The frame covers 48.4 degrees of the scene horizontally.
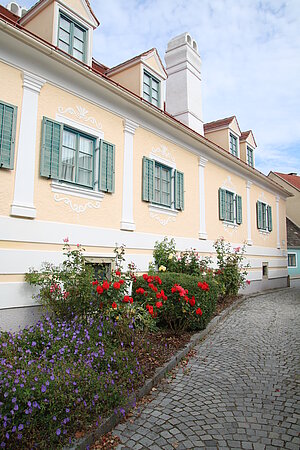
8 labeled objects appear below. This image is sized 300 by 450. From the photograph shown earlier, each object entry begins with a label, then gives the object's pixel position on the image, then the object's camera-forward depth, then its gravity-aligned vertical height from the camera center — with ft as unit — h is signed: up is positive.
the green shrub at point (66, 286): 16.43 -1.37
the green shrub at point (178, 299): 19.07 -2.23
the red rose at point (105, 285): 15.90 -1.18
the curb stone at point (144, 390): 9.16 -4.84
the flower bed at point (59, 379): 8.71 -3.69
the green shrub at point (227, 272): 31.91 -0.97
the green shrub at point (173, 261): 27.22 +0.03
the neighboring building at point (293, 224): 81.35 +9.60
